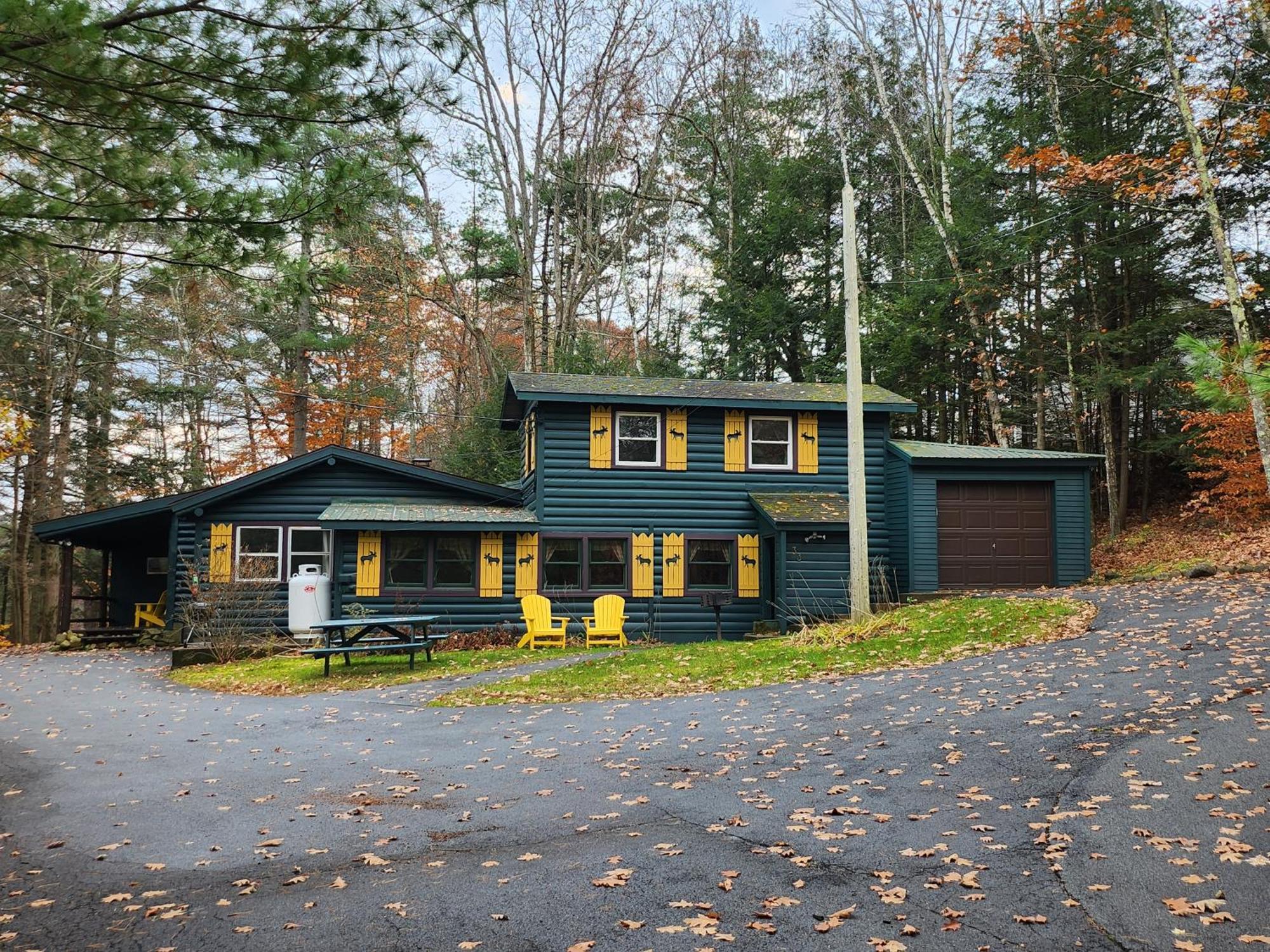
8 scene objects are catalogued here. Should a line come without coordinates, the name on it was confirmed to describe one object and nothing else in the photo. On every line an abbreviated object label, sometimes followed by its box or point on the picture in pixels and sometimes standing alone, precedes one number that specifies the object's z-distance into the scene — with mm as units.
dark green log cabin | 19266
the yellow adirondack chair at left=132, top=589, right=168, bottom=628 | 22719
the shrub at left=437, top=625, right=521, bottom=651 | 18281
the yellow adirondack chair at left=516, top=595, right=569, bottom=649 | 18031
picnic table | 14453
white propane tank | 18484
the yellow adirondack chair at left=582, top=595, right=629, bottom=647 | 18562
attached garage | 19812
